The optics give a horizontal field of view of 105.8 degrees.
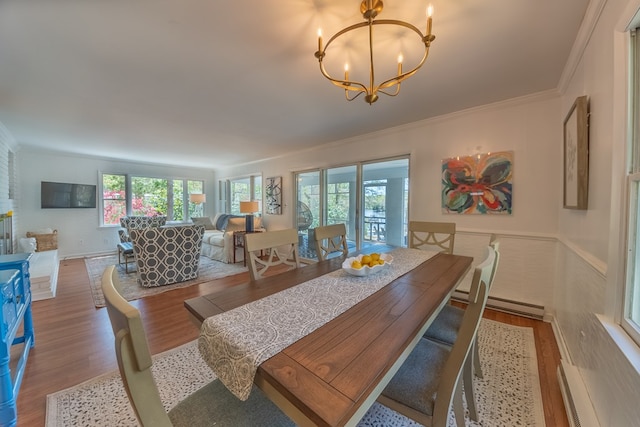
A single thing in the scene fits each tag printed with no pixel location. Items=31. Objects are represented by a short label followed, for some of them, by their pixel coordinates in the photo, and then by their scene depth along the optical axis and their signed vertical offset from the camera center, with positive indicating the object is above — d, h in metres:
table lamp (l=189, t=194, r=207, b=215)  6.80 +0.30
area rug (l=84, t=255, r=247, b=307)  3.35 -1.16
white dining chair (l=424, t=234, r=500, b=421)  1.33 -0.72
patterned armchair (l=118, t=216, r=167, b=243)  5.35 -0.35
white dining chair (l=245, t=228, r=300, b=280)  1.65 -0.26
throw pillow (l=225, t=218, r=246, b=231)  5.61 -0.35
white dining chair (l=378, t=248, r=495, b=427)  0.91 -0.73
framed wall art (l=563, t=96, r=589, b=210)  1.60 +0.41
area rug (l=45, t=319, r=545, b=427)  1.41 -1.21
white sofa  4.97 -0.58
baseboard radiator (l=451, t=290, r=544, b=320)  2.53 -1.04
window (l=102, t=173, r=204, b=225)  6.02 +0.31
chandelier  1.25 +0.97
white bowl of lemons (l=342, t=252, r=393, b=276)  1.53 -0.36
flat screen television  5.14 +0.27
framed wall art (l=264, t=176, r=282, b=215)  5.56 +0.34
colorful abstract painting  2.73 +0.33
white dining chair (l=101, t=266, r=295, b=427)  0.55 -0.47
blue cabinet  1.34 -0.76
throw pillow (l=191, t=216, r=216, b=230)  6.49 -0.36
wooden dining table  0.61 -0.46
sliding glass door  3.72 +0.16
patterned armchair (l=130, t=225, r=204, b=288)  3.47 -0.67
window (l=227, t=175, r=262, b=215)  6.29 +0.51
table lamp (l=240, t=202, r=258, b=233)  5.43 +0.00
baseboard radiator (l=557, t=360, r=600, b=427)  1.23 -1.04
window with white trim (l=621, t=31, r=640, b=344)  1.03 +0.00
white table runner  0.78 -0.45
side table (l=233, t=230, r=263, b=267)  4.95 -0.65
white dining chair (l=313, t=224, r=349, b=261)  2.15 -0.26
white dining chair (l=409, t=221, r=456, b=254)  2.47 -0.20
